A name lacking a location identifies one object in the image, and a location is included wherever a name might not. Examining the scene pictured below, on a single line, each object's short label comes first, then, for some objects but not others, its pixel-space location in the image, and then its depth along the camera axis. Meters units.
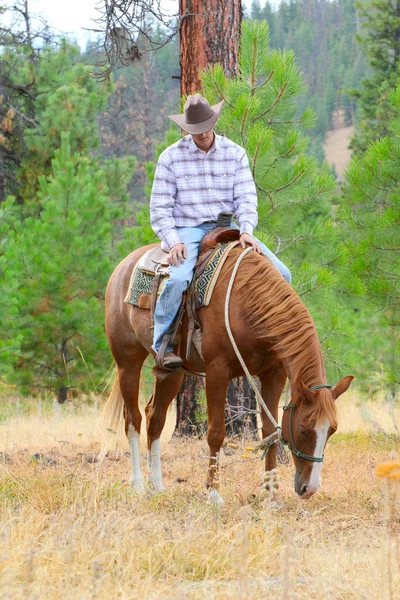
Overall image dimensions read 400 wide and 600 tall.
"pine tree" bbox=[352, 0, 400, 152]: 42.78
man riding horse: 10.37
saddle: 9.98
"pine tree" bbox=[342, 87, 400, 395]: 14.05
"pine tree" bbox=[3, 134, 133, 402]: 22.39
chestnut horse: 8.47
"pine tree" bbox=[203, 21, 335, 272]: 12.55
